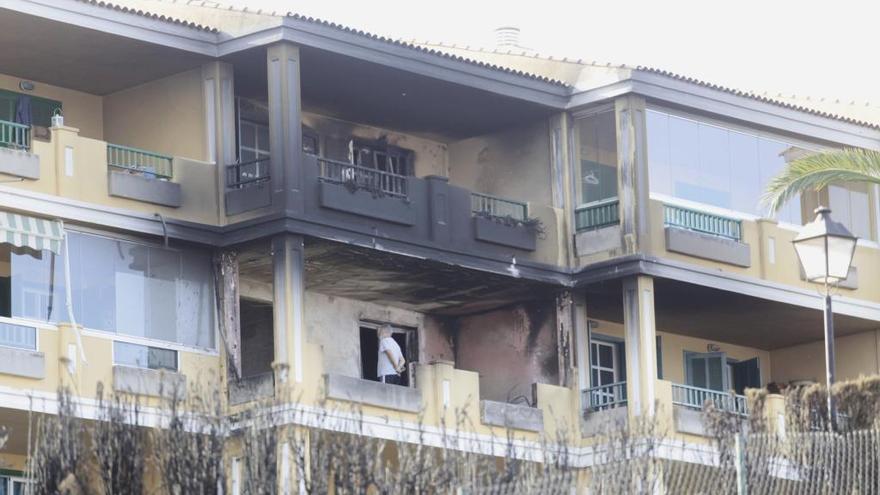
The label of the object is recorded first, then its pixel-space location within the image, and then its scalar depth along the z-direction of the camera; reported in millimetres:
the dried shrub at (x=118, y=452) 30312
